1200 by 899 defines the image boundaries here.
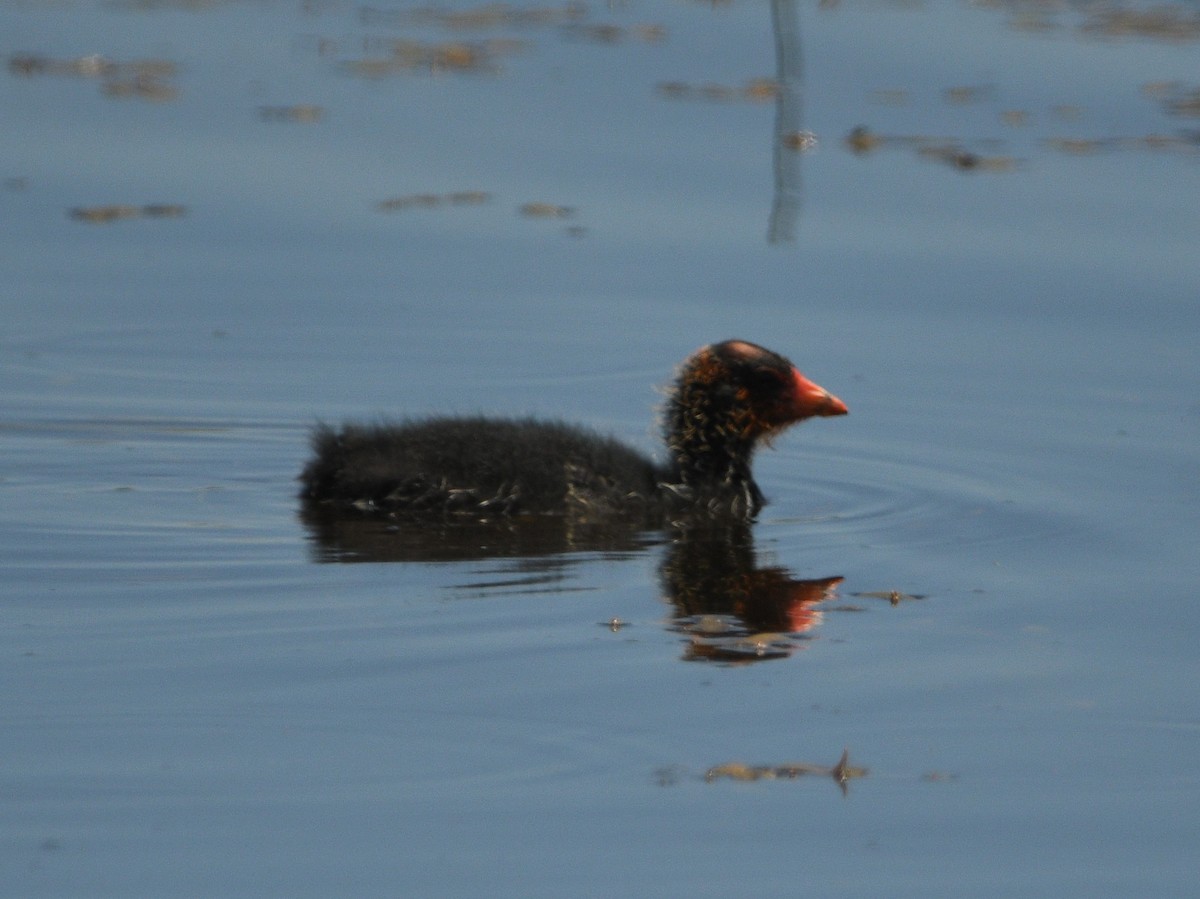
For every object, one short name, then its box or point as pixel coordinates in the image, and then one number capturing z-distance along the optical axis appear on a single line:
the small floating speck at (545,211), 14.26
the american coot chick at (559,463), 9.45
